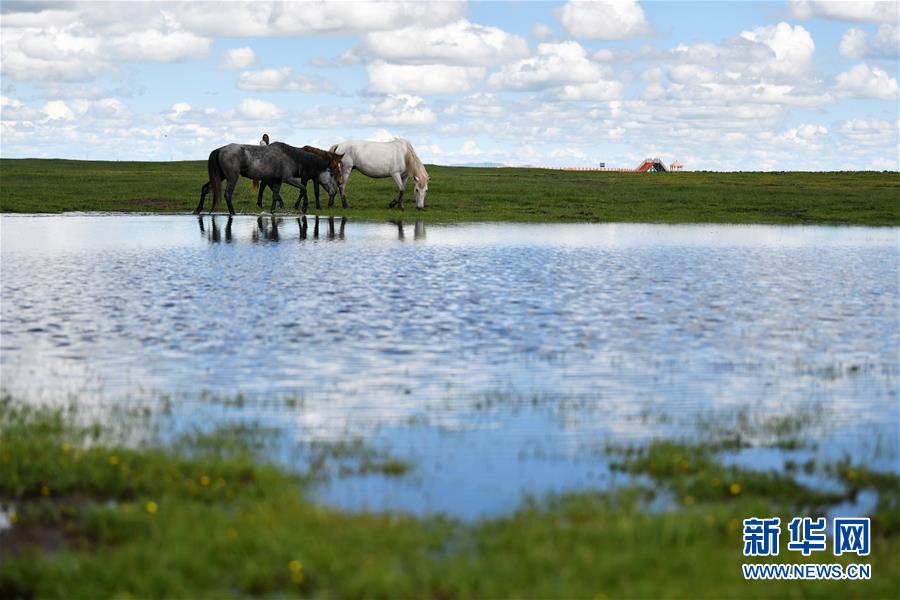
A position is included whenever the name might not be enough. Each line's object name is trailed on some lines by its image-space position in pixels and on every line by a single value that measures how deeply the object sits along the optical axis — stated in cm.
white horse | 5372
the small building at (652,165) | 16425
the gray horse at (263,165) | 4816
